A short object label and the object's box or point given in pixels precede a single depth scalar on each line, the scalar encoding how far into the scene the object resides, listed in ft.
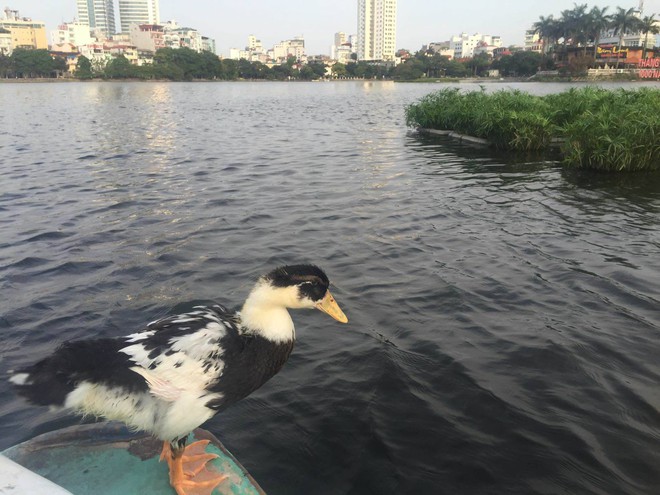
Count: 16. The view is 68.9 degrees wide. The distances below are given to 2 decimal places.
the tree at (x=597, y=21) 484.33
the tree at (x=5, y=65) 476.54
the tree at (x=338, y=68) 652.48
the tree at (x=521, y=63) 484.33
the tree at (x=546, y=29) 542.24
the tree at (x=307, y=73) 638.04
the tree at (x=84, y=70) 490.08
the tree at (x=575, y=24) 497.87
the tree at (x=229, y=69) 570.46
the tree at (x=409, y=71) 543.39
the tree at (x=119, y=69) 474.90
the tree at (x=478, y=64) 572.14
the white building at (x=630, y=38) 510.54
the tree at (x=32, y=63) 482.65
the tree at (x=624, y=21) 475.72
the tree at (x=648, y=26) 474.90
